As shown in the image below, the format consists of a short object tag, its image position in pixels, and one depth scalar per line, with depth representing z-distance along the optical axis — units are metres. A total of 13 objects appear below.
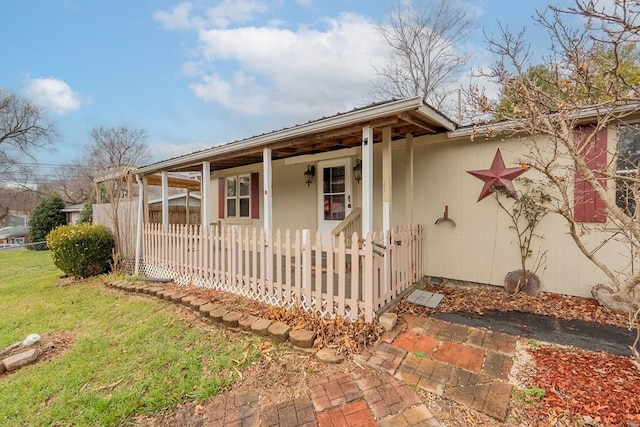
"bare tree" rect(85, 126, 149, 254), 24.48
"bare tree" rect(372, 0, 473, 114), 13.10
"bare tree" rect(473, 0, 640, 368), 2.10
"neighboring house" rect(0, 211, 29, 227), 33.12
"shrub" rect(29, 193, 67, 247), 18.27
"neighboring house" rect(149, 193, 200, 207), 17.81
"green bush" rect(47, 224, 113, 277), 7.17
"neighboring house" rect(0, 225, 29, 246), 22.38
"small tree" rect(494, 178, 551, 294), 4.34
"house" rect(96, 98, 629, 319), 3.63
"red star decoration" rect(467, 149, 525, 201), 4.48
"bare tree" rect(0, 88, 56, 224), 21.53
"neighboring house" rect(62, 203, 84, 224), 21.16
